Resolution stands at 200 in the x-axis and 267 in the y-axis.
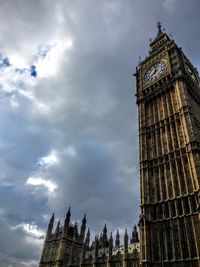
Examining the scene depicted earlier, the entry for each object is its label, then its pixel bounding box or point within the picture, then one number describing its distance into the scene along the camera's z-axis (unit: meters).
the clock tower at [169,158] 33.28
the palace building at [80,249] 54.29
